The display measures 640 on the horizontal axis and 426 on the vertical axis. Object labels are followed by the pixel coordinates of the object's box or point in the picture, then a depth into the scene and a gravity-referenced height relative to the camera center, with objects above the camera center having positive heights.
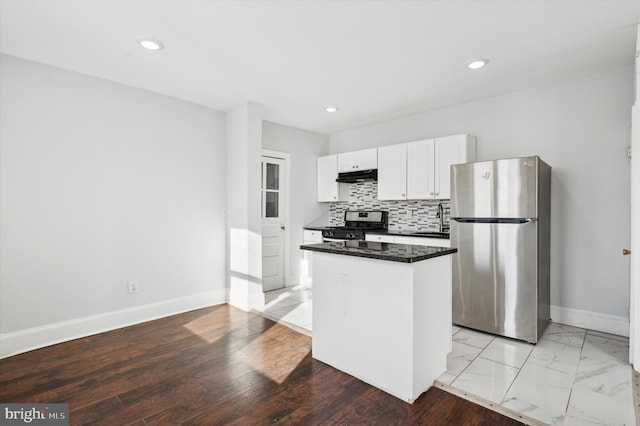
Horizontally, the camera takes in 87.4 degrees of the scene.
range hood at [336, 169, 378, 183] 4.69 +0.50
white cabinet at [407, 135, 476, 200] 3.83 +0.59
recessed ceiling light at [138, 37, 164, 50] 2.54 +1.30
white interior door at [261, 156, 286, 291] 4.78 -0.17
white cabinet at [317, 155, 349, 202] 5.20 +0.44
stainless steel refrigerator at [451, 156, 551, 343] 2.89 -0.32
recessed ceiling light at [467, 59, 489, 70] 2.89 +1.29
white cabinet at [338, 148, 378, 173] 4.69 +0.73
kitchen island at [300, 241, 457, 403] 2.05 -0.69
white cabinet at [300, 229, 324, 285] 5.11 -0.76
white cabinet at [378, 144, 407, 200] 4.34 +0.51
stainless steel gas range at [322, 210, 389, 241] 4.49 -0.22
